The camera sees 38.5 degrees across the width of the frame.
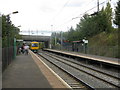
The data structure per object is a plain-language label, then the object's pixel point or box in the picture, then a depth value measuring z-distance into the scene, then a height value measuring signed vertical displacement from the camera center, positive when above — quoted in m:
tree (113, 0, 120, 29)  25.38 +4.26
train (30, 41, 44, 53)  46.38 -0.32
